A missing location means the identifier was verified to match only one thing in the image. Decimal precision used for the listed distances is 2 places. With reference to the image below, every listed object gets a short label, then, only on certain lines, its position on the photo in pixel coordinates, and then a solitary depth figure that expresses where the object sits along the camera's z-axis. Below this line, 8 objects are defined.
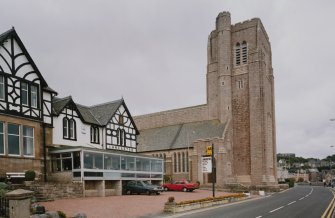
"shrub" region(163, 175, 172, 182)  53.22
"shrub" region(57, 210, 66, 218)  16.28
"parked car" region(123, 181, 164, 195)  32.66
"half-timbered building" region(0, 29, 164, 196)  26.20
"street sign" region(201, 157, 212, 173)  31.01
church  54.75
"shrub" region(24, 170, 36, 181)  25.56
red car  40.25
